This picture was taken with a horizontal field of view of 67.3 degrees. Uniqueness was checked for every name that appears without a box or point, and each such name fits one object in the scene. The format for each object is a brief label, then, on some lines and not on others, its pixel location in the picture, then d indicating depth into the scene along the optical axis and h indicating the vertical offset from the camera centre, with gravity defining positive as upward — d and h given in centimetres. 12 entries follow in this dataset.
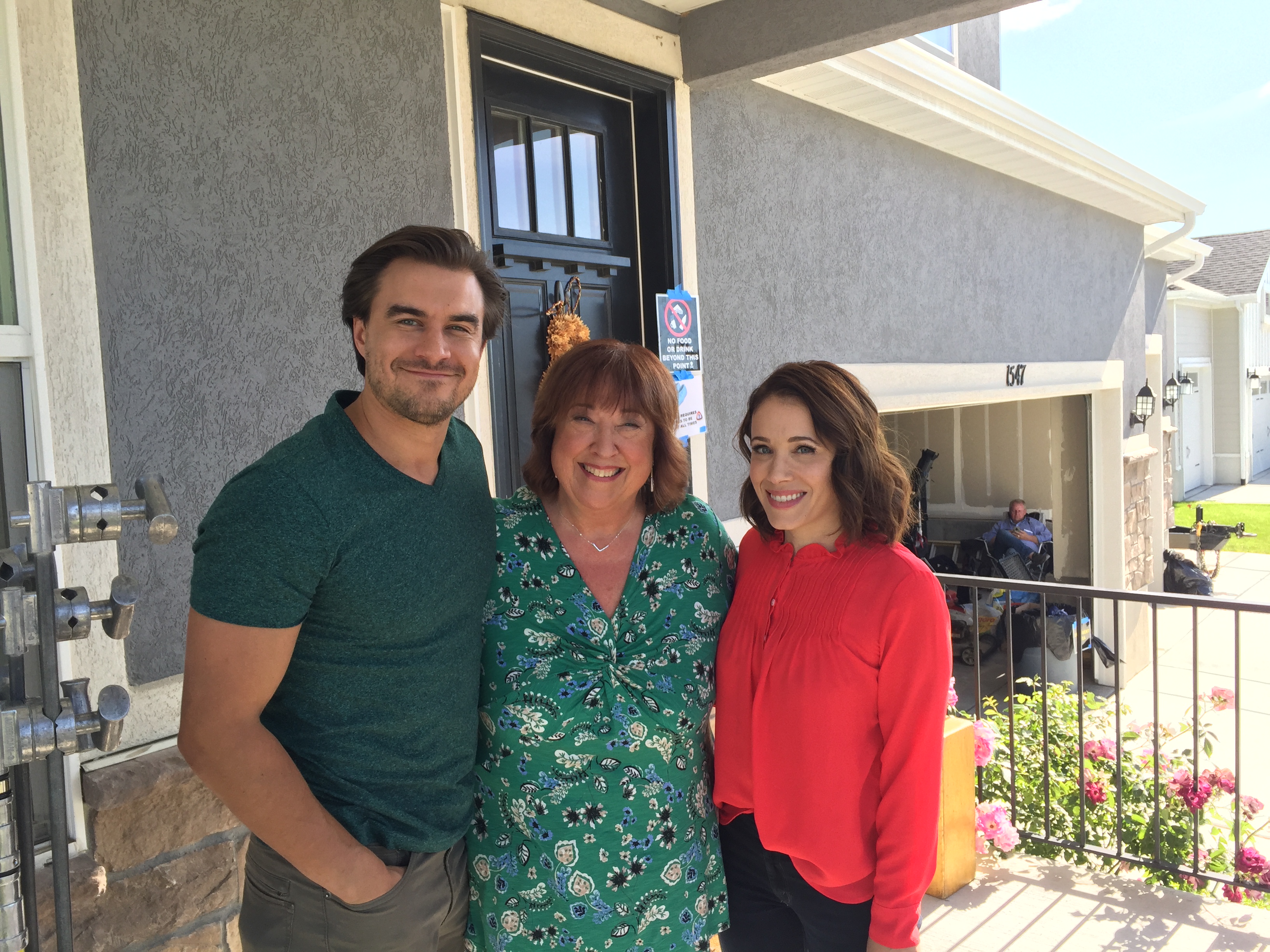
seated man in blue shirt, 1008 -151
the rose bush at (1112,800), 357 -168
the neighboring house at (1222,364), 2316 +55
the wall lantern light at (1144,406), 988 -17
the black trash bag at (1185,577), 1098 -223
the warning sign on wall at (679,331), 384 +32
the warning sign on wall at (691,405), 393 +2
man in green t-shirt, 133 -31
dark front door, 335 +84
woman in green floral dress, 160 -47
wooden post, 330 -147
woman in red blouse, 157 -49
